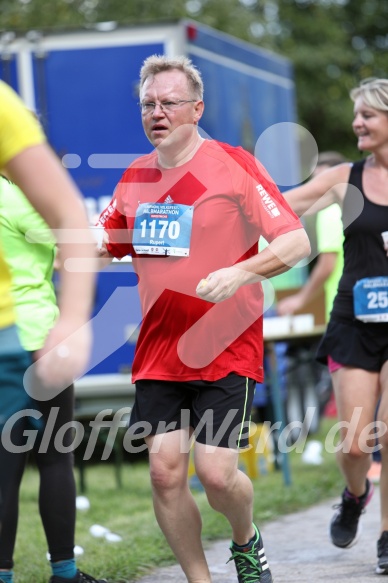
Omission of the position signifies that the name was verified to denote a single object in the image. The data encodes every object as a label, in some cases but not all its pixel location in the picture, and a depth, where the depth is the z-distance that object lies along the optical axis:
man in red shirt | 8.76
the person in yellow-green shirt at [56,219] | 5.37
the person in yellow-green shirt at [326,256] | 14.79
